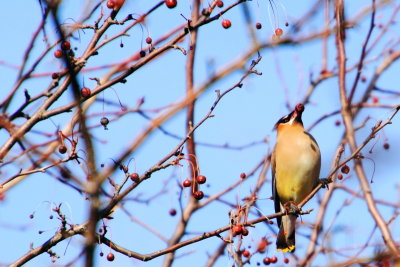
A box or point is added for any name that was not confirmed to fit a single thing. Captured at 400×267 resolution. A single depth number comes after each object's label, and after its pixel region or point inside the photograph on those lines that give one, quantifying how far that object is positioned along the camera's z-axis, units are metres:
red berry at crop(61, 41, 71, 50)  6.02
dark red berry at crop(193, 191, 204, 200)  6.34
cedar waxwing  11.03
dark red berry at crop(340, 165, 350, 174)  8.05
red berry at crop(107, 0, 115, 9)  6.22
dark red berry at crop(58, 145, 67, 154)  6.12
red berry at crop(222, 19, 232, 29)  6.63
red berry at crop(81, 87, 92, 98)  6.08
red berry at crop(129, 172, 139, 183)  5.76
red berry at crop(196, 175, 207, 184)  6.47
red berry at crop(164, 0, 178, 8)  6.21
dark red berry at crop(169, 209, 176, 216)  10.73
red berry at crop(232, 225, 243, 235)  6.22
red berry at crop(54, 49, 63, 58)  6.71
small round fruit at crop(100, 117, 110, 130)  6.36
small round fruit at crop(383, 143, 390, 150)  9.53
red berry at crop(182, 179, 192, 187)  6.79
